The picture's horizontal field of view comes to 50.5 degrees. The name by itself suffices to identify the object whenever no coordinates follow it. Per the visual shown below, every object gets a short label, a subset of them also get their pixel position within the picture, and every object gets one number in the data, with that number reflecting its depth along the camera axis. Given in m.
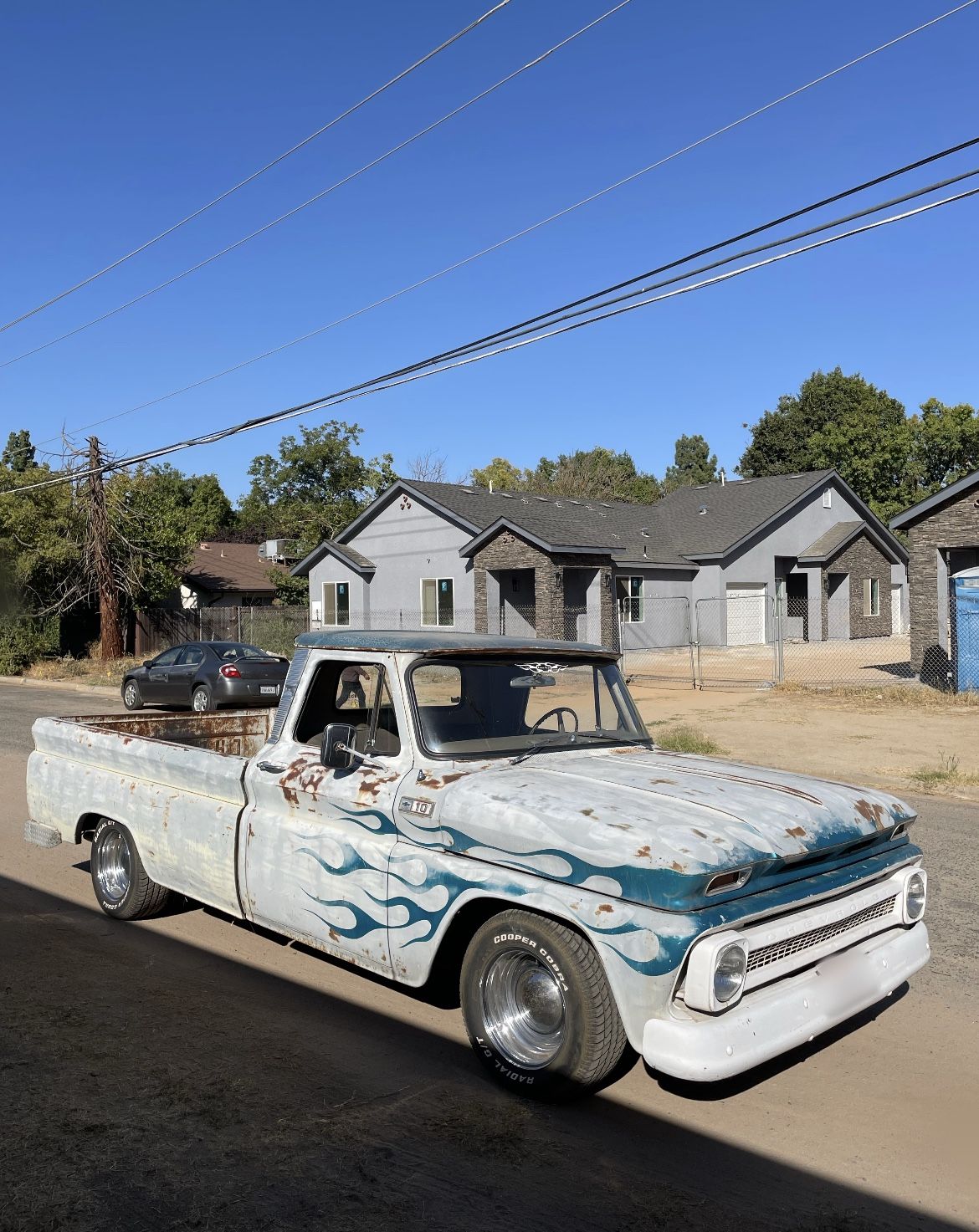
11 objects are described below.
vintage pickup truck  3.51
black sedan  19.16
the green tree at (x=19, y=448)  81.19
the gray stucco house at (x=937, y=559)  20.69
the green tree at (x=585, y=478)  65.56
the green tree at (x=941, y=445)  52.97
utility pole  31.55
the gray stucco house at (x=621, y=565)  30.41
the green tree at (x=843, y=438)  55.91
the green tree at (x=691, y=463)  96.06
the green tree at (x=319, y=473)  58.34
